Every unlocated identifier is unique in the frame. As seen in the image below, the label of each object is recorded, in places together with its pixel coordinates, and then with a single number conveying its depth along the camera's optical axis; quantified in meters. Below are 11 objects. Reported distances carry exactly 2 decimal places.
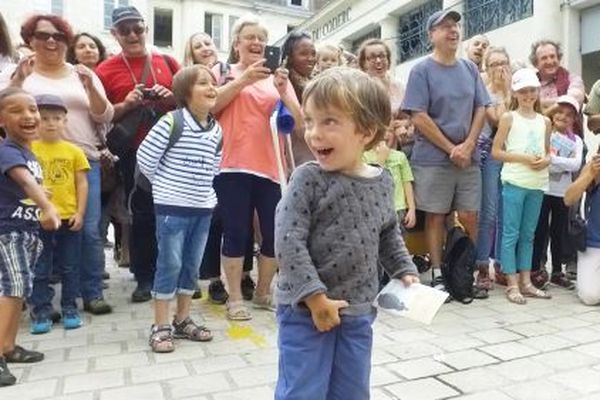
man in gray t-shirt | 4.68
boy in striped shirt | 3.45
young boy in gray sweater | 1.84
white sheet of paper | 1.87
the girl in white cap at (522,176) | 4.68
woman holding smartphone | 4.06
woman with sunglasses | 3.98
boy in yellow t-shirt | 3.82
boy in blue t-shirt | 3.08
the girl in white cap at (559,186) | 4.96
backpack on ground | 4.57
